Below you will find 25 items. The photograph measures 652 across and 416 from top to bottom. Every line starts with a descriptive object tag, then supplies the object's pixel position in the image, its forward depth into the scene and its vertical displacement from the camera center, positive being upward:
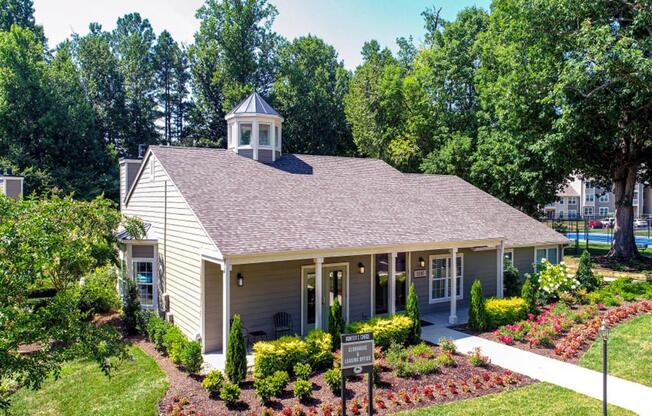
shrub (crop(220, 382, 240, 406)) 8.96 -3.85
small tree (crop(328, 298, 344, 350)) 11.80 -3.25
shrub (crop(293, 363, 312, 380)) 9.98 -3.80
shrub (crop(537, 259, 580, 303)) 17.48 -3.25
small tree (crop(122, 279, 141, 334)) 14.62 -3.49
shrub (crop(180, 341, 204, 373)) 10.48 -3.68
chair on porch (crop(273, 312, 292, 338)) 13.03 -3.63
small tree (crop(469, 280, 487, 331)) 14.12 -3.45
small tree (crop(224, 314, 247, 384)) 9.98 -3.51
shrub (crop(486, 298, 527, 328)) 14.44 -3.62
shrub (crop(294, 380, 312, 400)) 9.20 -3.86
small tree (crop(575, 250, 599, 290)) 18.82 -3.13
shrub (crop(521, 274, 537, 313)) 15.61 -3.32
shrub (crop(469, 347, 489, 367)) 11.14 -3.94
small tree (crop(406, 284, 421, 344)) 12.98 -3.31
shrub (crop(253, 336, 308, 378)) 10.16 -3.58
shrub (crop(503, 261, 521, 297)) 17.97 -3.24
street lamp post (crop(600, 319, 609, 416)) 8.07 -2.84
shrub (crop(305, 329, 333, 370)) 10.91 -3.69
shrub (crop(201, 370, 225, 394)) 9.42 -3.81
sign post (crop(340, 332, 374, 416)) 7.30 -2.53
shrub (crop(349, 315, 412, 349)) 12.24 -3.53
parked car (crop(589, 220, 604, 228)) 59.71 -3.30
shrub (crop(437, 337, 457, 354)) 11.91 -3.86
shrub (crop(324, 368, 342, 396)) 9.48 -3.79
